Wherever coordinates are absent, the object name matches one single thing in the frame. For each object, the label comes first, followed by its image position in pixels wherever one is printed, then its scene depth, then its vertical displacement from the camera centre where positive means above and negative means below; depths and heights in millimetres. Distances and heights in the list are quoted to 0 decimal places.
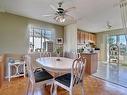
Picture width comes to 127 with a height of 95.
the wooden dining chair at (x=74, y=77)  1372 -561
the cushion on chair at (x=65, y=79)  1498 -635
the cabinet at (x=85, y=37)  5063 +797
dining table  1438 -365
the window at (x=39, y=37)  3475 +508
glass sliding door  5285 +140
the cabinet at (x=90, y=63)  3370 -646
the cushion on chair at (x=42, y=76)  1635 -615
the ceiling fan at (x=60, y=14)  2015 +901
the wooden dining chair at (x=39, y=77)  1546 -622
